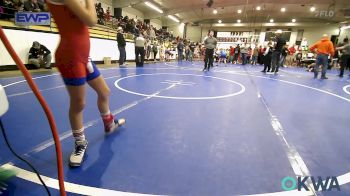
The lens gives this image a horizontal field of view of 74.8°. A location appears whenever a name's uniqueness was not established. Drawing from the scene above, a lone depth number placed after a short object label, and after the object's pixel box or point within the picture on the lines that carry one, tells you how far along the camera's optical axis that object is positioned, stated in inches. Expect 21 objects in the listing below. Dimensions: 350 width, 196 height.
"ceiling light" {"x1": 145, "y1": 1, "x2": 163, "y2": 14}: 803.9
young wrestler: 60.1
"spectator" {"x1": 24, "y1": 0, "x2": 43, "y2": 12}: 329.8
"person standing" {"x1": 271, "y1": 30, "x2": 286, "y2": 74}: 383.1
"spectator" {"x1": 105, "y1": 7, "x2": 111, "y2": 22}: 657.6
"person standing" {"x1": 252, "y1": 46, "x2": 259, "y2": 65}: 729.0
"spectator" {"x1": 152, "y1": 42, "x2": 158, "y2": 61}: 640.4
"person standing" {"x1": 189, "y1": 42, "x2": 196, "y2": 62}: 805.2
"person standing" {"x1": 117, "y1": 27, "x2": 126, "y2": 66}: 416.2
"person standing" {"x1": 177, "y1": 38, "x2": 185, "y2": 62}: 732.0
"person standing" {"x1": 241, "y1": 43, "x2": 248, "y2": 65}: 704.4
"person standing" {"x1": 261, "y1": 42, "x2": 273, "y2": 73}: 425.1
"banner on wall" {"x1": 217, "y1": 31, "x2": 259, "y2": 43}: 1177.0
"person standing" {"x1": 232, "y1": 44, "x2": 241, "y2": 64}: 748.4
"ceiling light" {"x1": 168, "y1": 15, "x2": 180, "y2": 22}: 1077.1
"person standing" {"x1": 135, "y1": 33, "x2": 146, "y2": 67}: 428.1
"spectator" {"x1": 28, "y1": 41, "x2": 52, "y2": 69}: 290.6
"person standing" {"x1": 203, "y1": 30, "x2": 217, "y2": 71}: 394.9
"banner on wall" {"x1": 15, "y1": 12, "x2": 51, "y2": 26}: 254.1
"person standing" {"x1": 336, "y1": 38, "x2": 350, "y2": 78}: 405.1
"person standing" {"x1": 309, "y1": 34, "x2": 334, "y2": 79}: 326.0
